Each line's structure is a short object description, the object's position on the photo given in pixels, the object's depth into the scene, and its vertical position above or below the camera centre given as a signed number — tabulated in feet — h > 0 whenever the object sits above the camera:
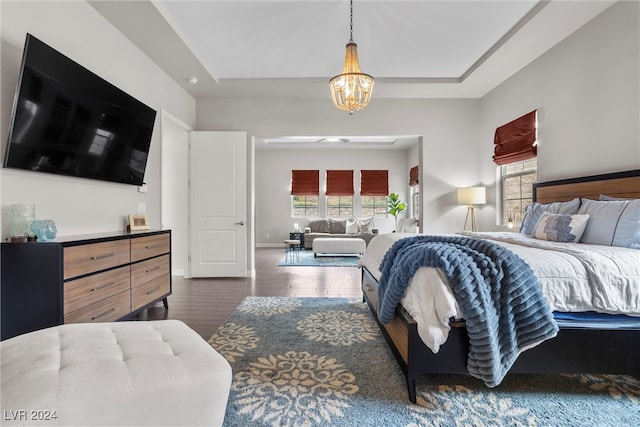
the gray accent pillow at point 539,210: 8.88 -0.01
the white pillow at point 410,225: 23.52 -1.14
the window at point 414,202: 27.32 +0.77
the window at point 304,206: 29.35 +0.50
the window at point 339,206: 29.43 +0.42
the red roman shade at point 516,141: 12.05 +2.97
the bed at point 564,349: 5.20 -2.44
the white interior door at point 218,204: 15.15 +0.38
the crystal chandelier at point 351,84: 8.63 +3.68
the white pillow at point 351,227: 26.13 -1.41
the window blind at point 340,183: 28.96 +2.68
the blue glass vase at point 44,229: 6.40 -0.36
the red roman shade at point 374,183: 28.84 +2.66
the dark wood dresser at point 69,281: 5.94 -1.50
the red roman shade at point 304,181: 28.96 +2.89
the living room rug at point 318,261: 18.79 -3.35
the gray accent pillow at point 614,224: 6.81 -0.34
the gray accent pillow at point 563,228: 7.79 -0.48
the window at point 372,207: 29.37 +0.35
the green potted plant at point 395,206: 27.37 +0.41
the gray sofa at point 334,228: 25.55 -1.53
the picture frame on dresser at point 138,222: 10.04 -0.34
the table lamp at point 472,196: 14.60 +0.69
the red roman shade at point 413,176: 25.34 +2.97
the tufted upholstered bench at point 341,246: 21.16 -2.47
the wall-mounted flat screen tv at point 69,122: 6.31 +2.28
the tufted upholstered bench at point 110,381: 3.24 -1.98
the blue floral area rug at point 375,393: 4.92 -3.37
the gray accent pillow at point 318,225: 26.96 -1.26
